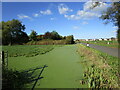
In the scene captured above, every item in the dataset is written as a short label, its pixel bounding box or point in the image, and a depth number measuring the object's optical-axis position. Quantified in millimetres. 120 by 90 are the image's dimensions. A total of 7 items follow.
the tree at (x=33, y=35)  38019
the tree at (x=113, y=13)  8562
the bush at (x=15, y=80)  2699
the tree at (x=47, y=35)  39500
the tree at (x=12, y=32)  31906
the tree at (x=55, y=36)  40531
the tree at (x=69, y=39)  29761
